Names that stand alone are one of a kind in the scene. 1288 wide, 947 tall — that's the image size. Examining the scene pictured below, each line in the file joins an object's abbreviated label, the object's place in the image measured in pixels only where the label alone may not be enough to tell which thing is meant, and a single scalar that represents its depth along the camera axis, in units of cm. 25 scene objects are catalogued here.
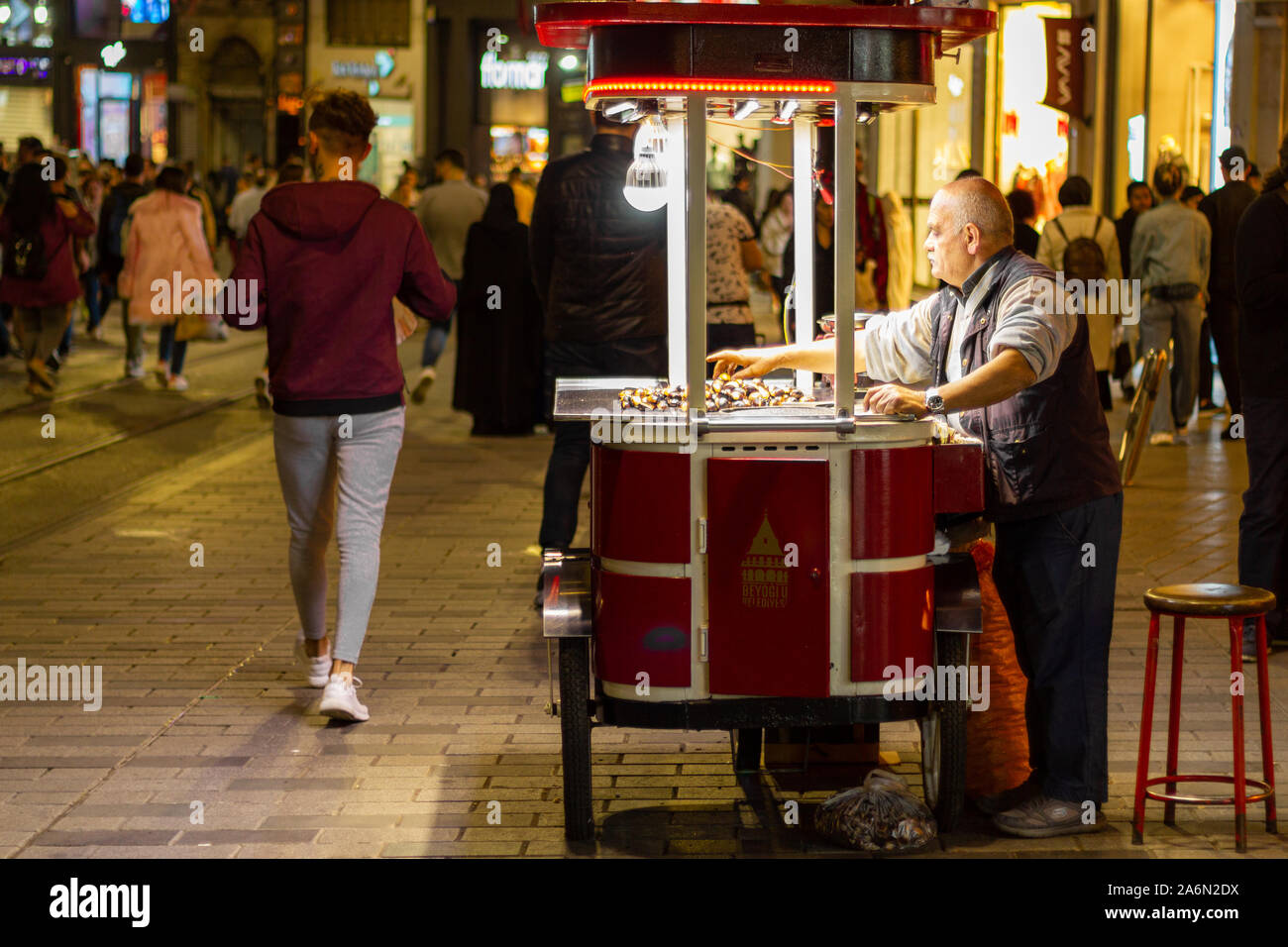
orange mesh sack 506
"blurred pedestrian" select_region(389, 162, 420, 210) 1838
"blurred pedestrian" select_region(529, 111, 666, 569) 749
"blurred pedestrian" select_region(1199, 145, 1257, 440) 1266
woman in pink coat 1550
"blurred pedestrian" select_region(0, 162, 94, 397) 1480
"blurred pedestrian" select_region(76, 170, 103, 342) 1989
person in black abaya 1295
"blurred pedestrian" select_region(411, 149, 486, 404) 1480
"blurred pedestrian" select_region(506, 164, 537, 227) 2015
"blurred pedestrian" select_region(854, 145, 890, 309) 1223
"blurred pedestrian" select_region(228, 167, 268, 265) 2119
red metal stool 474
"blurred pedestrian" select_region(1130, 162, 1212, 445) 1234
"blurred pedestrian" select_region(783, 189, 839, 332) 1153
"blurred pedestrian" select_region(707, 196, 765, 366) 957
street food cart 456
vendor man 482
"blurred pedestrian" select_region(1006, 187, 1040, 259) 1264
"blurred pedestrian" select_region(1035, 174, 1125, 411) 1172
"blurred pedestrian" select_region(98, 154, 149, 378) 1762
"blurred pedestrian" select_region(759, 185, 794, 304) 2016
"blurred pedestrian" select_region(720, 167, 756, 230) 1945
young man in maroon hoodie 585
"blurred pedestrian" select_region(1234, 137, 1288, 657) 655
